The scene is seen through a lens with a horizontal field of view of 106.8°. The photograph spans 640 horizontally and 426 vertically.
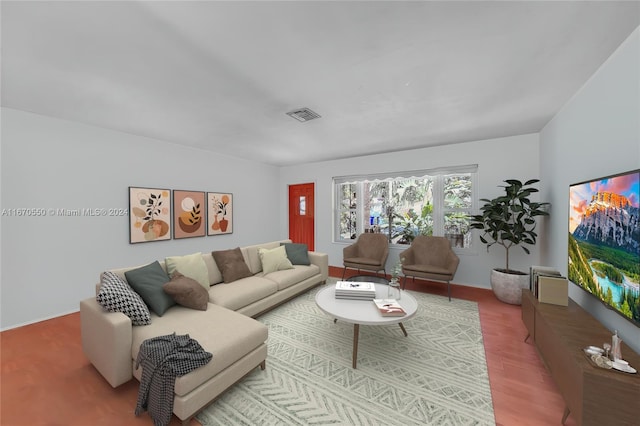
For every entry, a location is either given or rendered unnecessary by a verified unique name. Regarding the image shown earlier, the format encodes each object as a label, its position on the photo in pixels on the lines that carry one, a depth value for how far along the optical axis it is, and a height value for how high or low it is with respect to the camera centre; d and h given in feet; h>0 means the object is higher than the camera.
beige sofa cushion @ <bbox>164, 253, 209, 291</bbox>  8.33 -2.03
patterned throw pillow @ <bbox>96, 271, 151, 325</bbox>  5.97 -2.31
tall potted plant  10.60 -0.66
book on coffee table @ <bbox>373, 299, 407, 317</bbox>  6.97 -2.94
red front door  19.27 -0.18
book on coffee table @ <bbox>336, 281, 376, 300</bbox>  8.36 -2.84
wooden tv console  3.94 -2.93
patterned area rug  5.16 -4.37
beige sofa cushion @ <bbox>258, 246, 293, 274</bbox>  11.39 -2.38
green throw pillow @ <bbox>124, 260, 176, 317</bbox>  6.89 -2.27
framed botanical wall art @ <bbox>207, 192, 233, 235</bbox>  15.19 -0.13
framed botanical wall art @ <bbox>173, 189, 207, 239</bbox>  13.47 -0.19
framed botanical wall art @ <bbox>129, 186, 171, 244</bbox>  11.78 -0.19
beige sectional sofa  4.92 -3.21
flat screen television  4.70 -0.62
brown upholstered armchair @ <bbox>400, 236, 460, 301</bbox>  11.68 -2.56
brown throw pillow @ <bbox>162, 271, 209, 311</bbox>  7.14 -2.52
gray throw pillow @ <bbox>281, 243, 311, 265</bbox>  12.91 -2.32
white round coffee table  6.73 -3.06
